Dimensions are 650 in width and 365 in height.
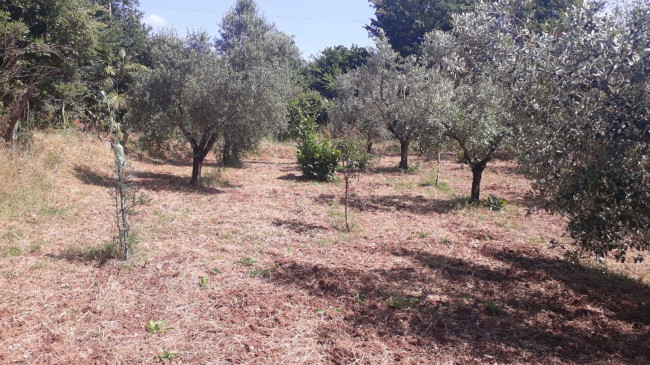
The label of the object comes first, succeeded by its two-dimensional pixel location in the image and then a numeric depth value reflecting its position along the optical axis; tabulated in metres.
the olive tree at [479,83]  5.89
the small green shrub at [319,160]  16.59
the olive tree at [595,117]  4.02
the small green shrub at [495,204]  11.88
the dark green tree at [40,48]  11.01
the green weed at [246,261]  6.50
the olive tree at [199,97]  12.87
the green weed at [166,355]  3.91
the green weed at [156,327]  4.37
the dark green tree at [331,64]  40.00
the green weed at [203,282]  5.56
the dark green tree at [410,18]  37.00
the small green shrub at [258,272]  6.04
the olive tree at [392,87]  18.58
